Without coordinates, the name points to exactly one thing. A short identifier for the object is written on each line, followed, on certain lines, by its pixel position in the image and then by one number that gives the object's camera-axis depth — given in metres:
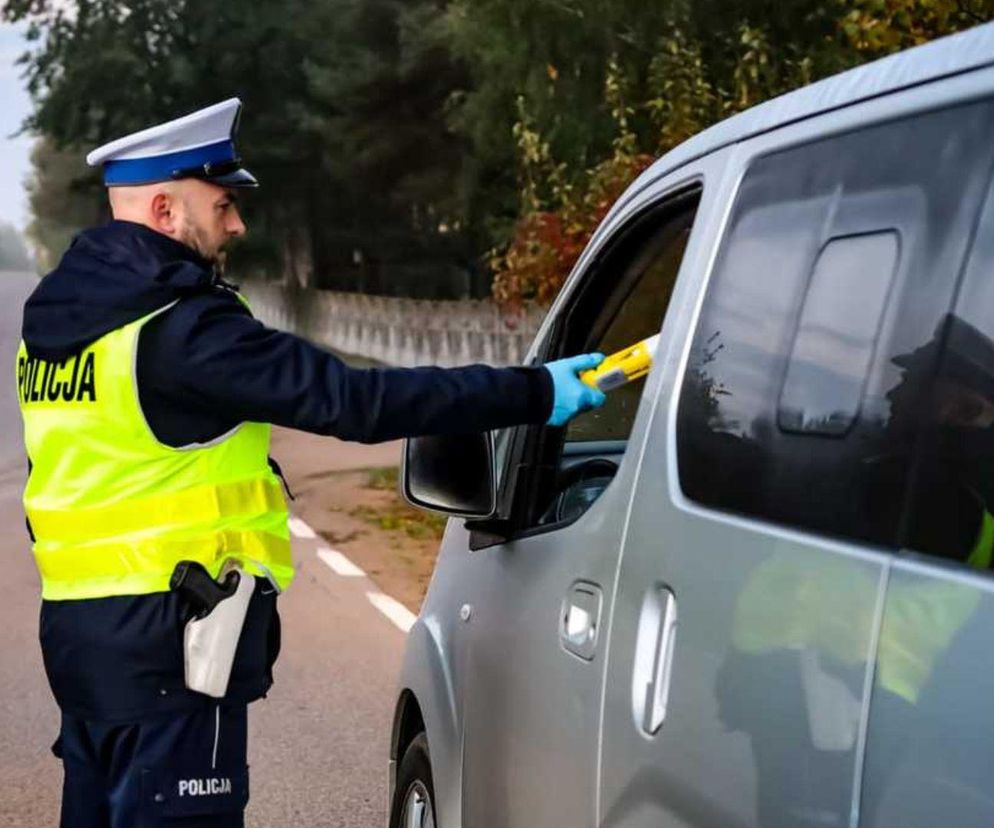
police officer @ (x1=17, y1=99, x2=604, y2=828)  2.96
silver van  1.64
